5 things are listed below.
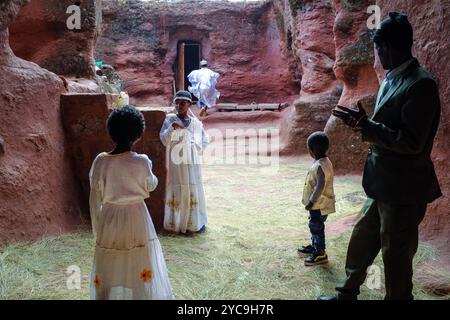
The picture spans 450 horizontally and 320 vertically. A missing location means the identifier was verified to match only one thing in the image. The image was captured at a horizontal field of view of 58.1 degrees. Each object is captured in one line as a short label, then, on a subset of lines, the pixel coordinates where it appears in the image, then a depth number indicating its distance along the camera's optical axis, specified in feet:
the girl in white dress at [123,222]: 7.81
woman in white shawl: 14.64
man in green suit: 7.20
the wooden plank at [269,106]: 53.78
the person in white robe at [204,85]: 49.14
